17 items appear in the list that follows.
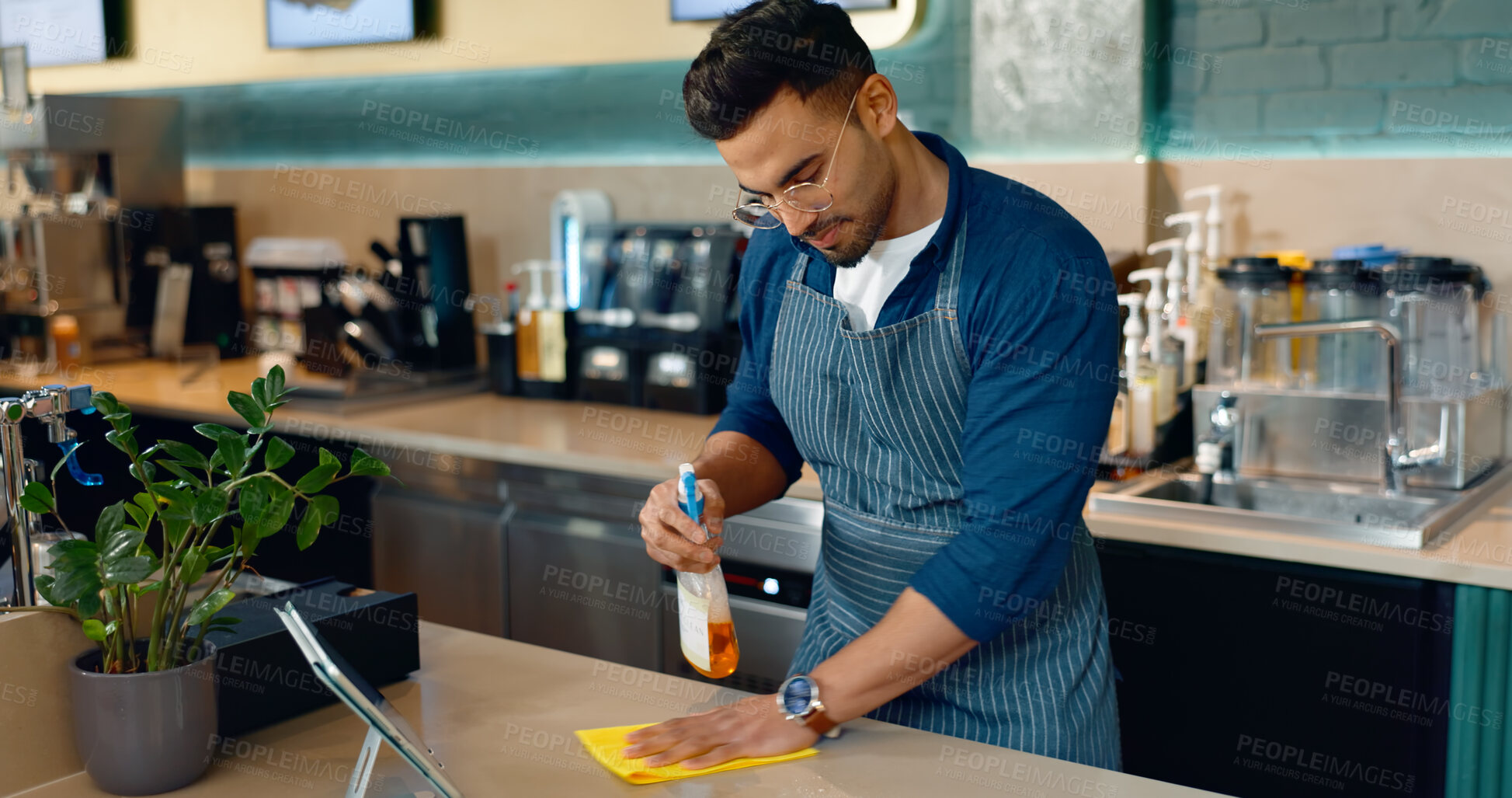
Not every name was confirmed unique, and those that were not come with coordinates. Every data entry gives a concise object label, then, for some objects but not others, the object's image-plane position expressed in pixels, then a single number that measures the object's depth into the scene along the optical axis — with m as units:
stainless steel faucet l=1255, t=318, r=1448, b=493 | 2.21
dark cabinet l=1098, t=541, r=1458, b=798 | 1.95
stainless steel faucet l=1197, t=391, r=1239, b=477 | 2.39
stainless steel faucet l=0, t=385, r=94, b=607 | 1.26
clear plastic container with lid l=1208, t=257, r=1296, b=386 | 2.50
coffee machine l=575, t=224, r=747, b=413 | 3.02
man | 1.35
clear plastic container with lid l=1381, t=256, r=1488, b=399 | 2.35
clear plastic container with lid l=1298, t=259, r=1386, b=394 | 2.39
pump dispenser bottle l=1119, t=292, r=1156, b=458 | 2.46
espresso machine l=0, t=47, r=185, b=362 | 3.77
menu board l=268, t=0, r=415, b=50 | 3.65
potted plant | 1.16
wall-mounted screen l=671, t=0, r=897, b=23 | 3.00
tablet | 1.02
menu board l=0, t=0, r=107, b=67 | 4.38
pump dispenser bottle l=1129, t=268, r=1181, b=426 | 2.51
